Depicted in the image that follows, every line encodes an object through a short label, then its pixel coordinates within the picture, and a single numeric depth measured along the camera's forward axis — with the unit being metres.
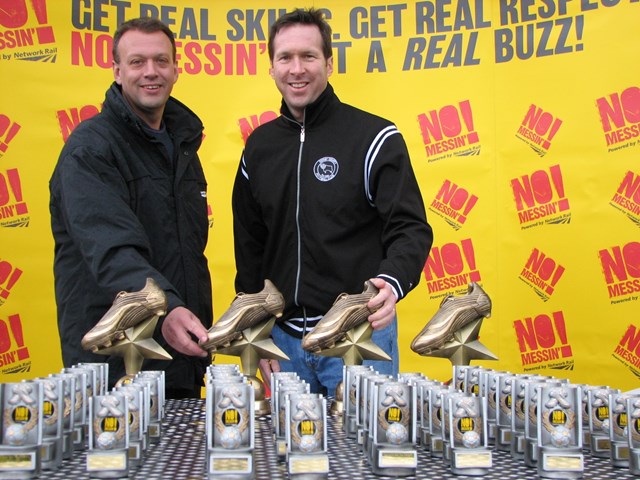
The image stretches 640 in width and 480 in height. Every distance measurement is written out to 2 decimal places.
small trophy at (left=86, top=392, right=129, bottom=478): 1.44
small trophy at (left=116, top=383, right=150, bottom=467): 1.54
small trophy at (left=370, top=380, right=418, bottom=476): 1.48
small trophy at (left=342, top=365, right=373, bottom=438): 1.86
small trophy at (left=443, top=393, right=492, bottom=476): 1.49
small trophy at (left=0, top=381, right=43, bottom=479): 1.45
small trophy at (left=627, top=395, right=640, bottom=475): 1.51
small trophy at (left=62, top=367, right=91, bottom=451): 1.72
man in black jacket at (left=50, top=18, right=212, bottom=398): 2.11
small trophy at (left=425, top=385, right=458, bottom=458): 1.66
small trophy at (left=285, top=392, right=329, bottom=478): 1.43
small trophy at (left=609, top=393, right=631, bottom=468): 1.60
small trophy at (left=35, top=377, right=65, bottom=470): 1.53
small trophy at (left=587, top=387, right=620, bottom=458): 1.68
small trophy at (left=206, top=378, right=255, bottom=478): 1.44
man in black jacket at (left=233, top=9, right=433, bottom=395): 2.50
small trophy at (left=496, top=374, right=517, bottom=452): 1.74
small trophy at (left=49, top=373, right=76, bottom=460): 1.63
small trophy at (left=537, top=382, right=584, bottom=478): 1.47
